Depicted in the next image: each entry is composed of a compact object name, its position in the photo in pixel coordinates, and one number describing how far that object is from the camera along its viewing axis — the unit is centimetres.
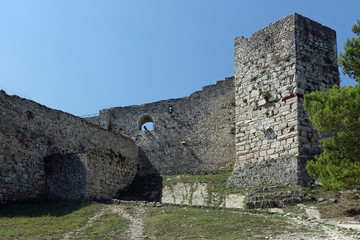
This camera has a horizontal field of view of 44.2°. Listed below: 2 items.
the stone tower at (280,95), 1806
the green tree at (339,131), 1188
